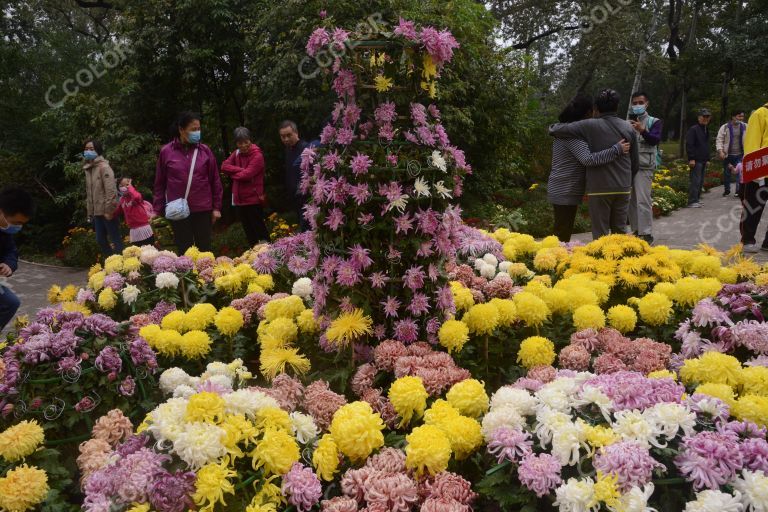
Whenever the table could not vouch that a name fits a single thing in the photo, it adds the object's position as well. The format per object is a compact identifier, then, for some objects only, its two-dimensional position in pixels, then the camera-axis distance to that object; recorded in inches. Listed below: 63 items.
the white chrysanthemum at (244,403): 71.9
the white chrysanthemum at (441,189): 103.5
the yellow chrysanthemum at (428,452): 70.7
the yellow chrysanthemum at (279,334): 111.9
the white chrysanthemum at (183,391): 85.4
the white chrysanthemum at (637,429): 67.1
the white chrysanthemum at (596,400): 73.4
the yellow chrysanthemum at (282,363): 99.0
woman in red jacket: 266.2
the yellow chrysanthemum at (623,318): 112.3
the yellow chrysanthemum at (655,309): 112.8
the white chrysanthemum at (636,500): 60.2
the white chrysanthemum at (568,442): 67.2
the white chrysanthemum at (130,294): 145.6
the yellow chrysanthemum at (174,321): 122.1
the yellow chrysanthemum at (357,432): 73.4
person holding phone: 262.8
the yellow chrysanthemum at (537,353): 99.6
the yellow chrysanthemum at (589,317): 109.0
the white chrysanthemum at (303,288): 132.0
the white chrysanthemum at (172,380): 98.4
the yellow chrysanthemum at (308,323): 116.6
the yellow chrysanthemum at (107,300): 145.0
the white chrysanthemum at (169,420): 67.5
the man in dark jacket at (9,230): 155.5
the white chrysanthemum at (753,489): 60.1
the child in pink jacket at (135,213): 265.6
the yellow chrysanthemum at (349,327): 99.1
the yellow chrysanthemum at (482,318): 106.8
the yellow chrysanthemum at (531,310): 110.7
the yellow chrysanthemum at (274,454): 67.5
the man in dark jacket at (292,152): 250.4
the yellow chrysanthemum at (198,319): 123.1
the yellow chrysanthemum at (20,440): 78.2
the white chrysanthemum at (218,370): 96.0
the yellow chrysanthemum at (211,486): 62.1
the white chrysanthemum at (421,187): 100.7
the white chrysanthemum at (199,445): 64.4
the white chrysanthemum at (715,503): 59.8
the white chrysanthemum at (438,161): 102.6
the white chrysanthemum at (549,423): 70.4
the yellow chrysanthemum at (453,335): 102.0
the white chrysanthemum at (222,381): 81.6
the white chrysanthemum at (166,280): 148.1
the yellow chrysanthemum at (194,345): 113.4
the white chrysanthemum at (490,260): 156.3
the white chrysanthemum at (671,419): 67.8
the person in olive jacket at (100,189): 280.7
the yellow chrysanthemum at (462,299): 118.4
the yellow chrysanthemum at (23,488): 70.0
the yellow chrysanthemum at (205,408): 68.2
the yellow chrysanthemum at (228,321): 122.3
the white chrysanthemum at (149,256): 161.2
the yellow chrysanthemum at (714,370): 83.0
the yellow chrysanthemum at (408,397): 82.9
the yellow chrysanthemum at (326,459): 71.8
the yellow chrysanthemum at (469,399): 82.5
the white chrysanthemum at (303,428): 75.4
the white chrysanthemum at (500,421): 73.8
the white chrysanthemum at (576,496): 61.6
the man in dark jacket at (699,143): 419.5
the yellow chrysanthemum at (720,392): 76.6
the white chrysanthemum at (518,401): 77.5
